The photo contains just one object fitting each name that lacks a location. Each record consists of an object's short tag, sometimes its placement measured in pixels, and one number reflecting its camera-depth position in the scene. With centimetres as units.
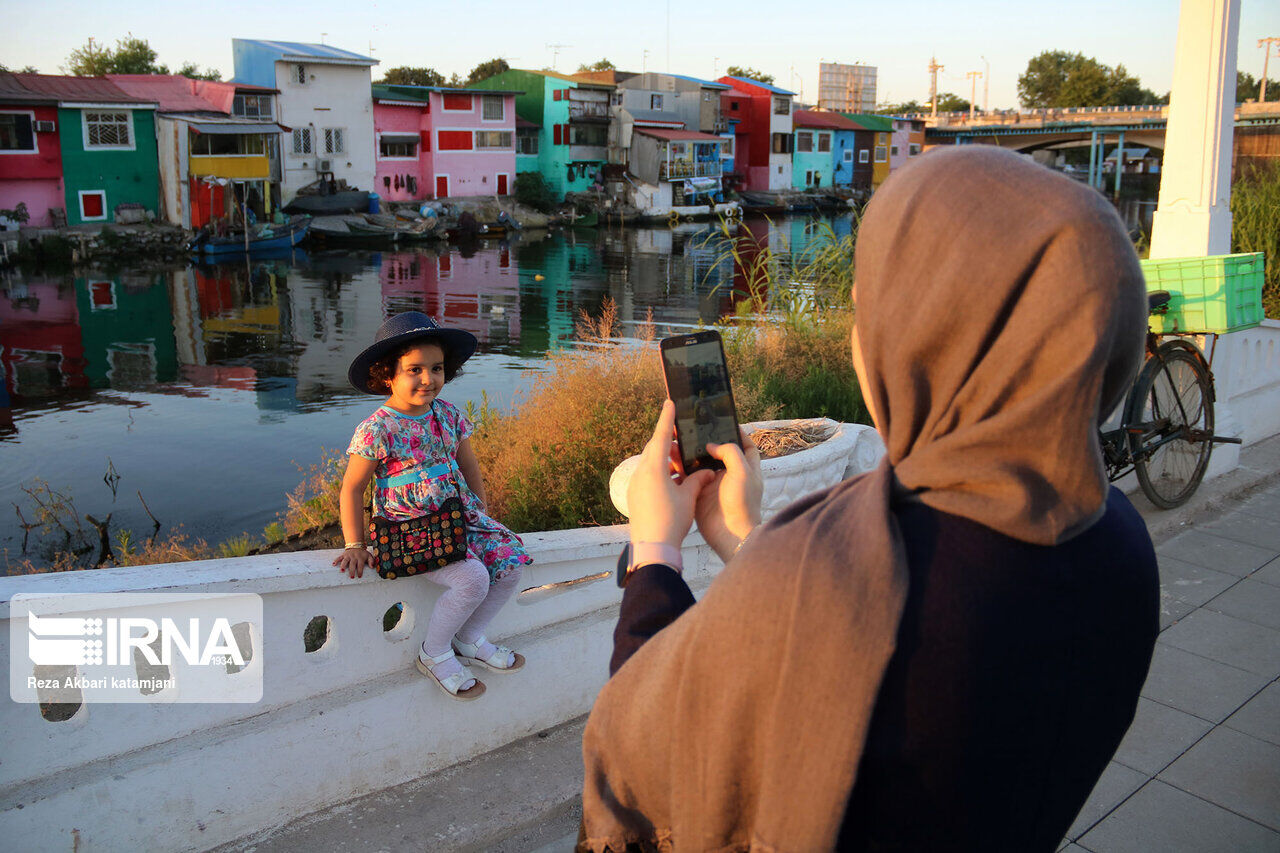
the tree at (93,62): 5519
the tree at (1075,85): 9375
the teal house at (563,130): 4784
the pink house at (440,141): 4191
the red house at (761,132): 5659
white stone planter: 357
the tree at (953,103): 10762
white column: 538
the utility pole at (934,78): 8120
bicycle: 473
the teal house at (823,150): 5978
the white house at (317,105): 3822
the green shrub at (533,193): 4569
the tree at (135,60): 5531
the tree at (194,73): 5556
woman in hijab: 97
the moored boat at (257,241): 3256
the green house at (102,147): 3206
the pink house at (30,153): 3100
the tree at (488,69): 6606
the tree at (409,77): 6098
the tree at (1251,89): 8196
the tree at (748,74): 8119
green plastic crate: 495
